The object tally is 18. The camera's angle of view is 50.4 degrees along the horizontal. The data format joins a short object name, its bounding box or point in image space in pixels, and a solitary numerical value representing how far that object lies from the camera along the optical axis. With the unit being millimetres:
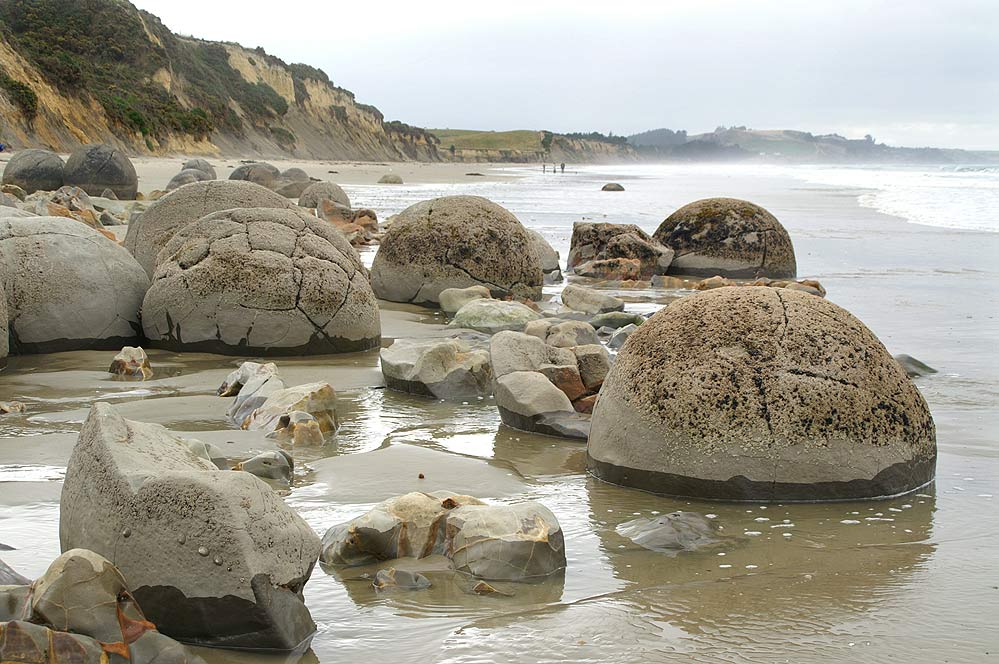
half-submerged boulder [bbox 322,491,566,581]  3686
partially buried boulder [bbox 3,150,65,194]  22312
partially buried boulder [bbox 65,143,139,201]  22578
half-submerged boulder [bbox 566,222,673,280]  13812
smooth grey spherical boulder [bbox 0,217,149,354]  7734
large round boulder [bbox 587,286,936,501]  4594
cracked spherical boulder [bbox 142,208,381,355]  7812
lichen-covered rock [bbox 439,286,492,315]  10311
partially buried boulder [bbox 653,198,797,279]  14070
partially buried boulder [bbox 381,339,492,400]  6699
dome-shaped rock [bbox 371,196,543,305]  11070
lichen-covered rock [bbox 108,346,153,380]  7004
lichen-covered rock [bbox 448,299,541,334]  9102
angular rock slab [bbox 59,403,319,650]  3053
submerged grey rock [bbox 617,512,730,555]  4023
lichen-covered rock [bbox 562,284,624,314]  10172
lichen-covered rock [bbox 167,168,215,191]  22897
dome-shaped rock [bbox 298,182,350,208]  21875
